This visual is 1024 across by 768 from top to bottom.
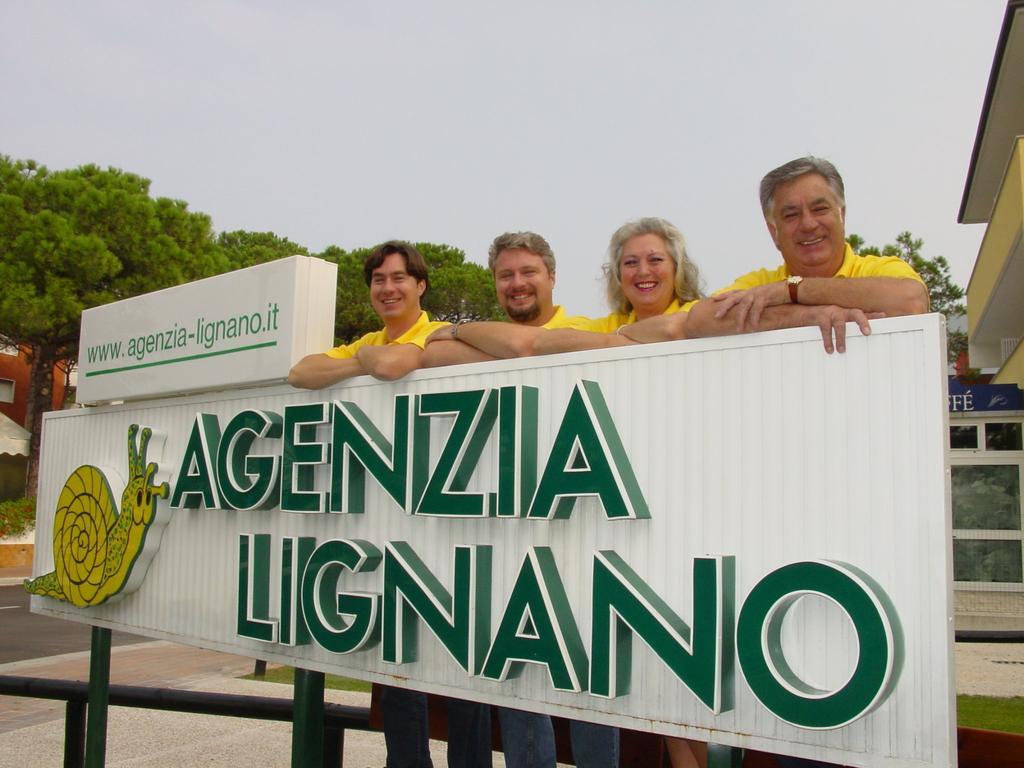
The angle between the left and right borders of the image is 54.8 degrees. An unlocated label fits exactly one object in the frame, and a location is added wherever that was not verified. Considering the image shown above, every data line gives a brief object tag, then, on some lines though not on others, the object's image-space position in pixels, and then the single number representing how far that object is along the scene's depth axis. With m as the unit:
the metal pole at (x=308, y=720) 3.62
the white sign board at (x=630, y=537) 2.09
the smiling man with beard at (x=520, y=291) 3.10
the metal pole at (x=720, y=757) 2.33
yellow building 13.34
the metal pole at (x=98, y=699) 4.32
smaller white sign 3.57
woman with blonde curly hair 2.96
